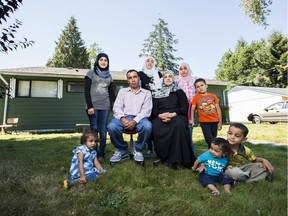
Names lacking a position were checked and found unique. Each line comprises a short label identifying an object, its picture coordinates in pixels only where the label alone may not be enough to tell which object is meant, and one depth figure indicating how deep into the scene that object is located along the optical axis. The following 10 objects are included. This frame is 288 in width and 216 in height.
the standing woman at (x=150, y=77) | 4.37
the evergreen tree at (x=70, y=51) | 36.47
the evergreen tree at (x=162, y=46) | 36.00
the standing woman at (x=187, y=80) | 4.45
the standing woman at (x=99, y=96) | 4.00
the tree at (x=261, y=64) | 34.50
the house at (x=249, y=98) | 25.84
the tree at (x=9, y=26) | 2.37
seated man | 3.55
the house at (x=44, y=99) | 11.66
